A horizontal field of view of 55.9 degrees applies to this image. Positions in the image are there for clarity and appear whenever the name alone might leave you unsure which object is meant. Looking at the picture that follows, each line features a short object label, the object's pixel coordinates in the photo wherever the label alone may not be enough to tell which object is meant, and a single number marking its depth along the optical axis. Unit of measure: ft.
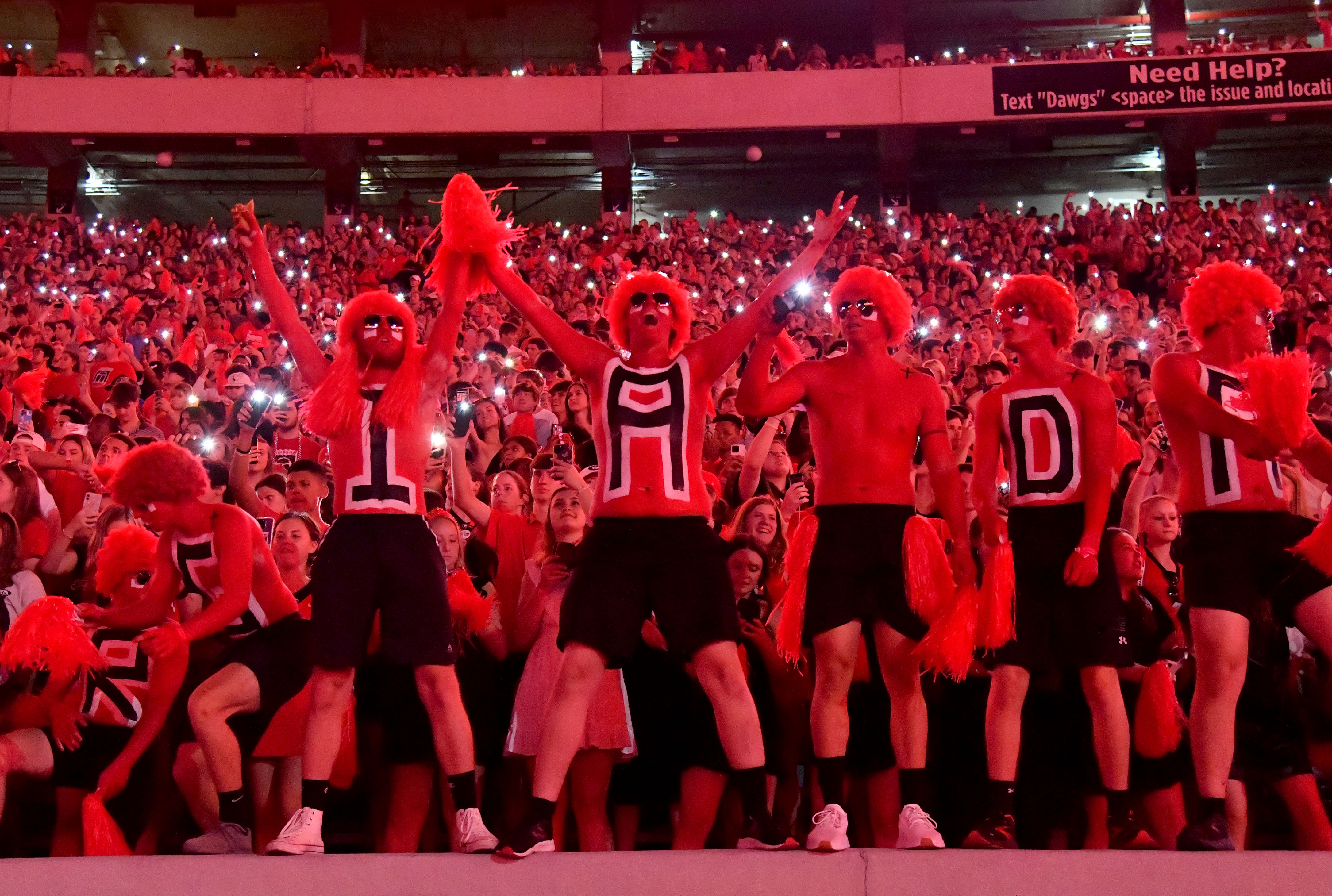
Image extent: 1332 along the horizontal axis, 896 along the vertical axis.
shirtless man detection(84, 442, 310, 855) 13.62
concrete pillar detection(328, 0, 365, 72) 72.08
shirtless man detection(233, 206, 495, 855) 12.38
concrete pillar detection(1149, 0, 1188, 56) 68.28
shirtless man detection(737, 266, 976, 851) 12.47
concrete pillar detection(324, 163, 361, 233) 69.56
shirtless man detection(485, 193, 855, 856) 12.22
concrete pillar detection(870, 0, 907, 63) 70.44
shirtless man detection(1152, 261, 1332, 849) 12.45
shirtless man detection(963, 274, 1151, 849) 12.55
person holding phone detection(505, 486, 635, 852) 14.82
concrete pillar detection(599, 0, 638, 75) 71.82
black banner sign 61.82
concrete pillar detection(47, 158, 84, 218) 70.13
